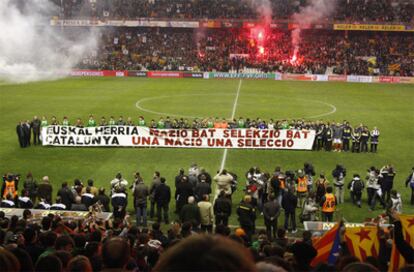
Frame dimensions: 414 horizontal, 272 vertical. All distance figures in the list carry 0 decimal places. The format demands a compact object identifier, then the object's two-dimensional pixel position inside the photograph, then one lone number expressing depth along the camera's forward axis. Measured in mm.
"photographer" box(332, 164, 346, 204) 16625
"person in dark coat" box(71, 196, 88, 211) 13812
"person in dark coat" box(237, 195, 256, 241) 13000
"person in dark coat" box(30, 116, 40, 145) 24250
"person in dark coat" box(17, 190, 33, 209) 14070
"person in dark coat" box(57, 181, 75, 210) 14484
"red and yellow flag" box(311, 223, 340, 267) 7523
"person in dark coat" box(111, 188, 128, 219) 14258
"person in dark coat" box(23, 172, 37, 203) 15594
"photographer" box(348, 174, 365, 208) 16266
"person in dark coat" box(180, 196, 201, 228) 12977
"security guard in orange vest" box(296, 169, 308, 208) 16484
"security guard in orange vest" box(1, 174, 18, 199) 15524
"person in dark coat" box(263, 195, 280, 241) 13586
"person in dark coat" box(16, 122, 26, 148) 23328
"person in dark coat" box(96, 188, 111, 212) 14328
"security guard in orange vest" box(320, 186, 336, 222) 14578
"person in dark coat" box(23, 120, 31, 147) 23453
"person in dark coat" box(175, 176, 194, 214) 15172
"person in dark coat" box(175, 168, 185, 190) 15390
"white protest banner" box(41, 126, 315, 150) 22516
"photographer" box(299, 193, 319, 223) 14586
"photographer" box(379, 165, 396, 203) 16453
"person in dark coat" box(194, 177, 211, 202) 15195
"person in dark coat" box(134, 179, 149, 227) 14742
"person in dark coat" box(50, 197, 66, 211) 13823
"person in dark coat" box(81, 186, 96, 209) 14375
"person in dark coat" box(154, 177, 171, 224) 14961
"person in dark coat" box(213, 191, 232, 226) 13623
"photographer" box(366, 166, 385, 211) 16219
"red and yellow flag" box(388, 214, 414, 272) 7531
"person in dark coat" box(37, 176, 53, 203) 15423
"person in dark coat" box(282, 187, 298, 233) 14359
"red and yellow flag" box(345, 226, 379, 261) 8445
